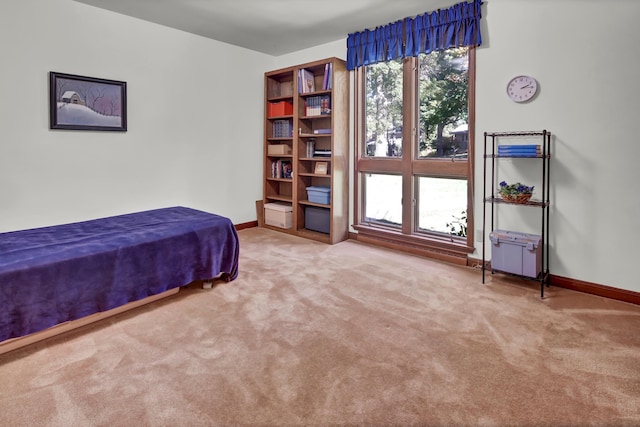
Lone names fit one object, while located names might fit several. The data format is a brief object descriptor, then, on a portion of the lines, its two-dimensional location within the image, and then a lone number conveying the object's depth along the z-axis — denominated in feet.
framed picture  11.35
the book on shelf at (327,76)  14.60
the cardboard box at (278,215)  16.78
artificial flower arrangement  10.28
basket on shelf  10.27
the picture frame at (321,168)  15.79
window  12.33
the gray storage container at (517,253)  10.08
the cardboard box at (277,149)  16.99
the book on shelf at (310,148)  16.29
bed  7.06
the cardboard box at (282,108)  16.83
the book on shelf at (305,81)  15.69
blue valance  11.31
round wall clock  10.48
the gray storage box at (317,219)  15.74
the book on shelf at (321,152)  15.51
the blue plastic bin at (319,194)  15.48
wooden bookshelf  14.93
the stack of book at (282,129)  16.96
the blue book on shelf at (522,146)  9.98
